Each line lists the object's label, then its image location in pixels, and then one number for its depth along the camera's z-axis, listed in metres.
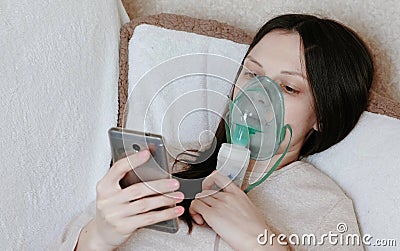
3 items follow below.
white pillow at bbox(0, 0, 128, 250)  1.20
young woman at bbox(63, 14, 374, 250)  1.08
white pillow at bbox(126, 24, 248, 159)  1.17
